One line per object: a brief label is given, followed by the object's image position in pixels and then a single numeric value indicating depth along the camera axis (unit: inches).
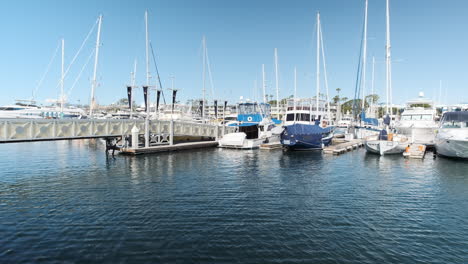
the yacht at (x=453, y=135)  1085.1
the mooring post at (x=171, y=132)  1438.2
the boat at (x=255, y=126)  1676.9
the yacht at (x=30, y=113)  1923.0
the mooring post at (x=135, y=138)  1254.9
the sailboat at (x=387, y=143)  1267.2
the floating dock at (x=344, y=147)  1370.6
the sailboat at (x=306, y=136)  1444.4
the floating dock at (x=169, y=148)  1238.3
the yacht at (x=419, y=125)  1505.9
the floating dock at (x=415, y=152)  1209.4
